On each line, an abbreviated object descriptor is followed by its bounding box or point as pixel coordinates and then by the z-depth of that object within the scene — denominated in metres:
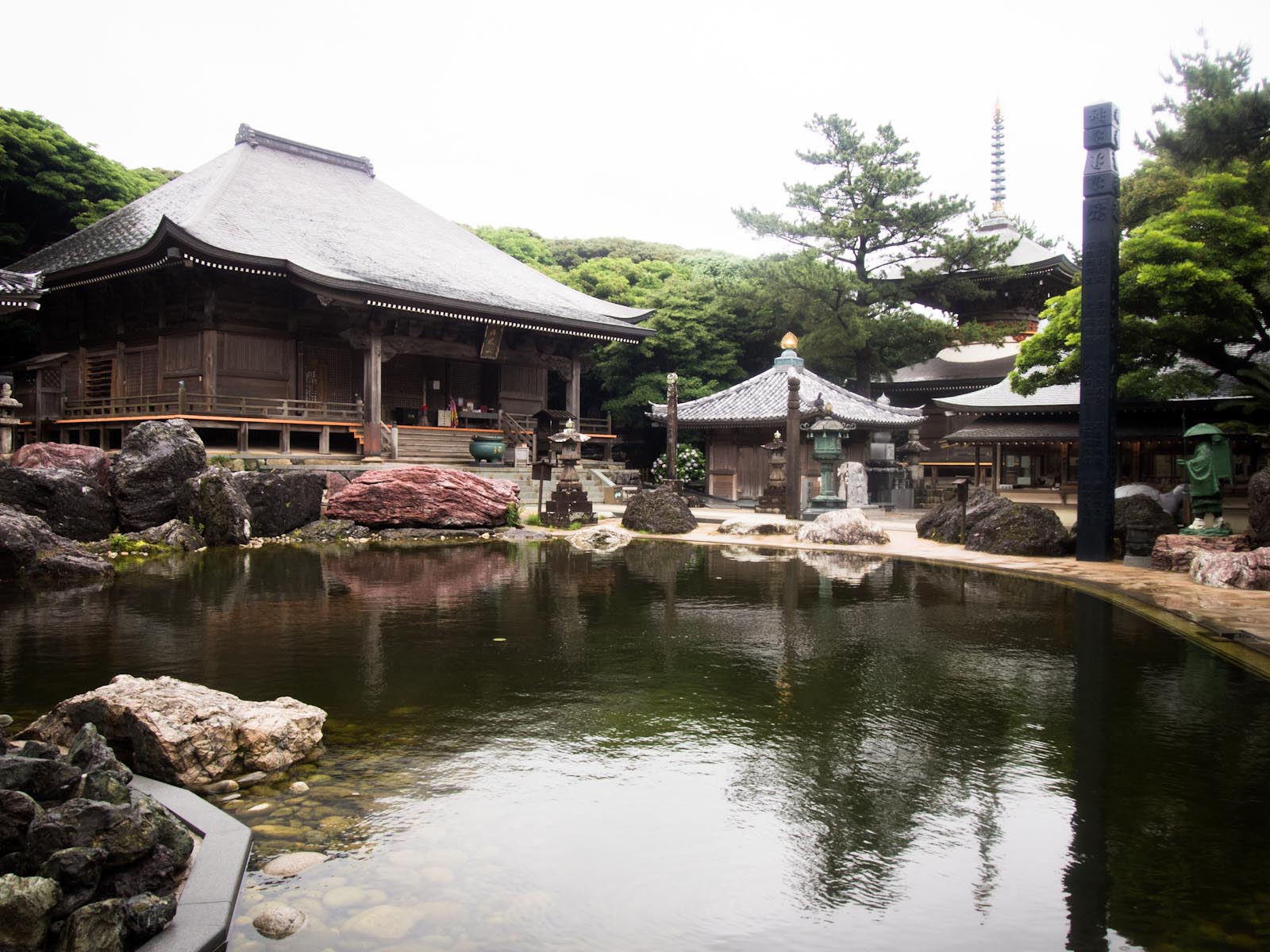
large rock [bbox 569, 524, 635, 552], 16.62
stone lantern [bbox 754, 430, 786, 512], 22.36
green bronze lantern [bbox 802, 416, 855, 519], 23.27
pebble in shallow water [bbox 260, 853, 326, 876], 3.68
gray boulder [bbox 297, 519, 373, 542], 17.22
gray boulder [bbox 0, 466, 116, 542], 14.00
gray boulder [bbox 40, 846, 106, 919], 3.05
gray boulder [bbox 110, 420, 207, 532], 15.47
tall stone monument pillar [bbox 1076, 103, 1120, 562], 13.82
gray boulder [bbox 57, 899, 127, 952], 2.89
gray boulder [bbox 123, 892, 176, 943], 3.05
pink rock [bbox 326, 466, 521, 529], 17.94
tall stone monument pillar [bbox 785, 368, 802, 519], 21.06
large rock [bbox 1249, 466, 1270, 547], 12.26
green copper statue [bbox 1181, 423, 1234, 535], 13.43
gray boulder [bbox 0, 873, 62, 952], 2.86
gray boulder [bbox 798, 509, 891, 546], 16.94
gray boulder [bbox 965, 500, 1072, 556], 14.88
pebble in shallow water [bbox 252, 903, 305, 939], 3.24
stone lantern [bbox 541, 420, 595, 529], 20.05
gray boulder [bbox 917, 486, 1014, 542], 16.41
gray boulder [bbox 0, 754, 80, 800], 3.39
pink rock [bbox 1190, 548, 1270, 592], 11.05
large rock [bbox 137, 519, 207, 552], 14.95
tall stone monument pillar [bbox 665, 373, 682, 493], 23.22
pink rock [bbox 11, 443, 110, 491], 15.91
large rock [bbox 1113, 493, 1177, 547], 14.16
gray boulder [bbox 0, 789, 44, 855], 3.17
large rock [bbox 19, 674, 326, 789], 4.59
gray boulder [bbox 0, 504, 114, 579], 11.58
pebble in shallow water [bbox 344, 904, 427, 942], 3.26
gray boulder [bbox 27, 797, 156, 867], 3.14
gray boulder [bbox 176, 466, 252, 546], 15.85
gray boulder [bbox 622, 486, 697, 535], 19.25
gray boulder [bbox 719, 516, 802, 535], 18.66
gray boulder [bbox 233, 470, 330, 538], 17.12
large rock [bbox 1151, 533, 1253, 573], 12.74
